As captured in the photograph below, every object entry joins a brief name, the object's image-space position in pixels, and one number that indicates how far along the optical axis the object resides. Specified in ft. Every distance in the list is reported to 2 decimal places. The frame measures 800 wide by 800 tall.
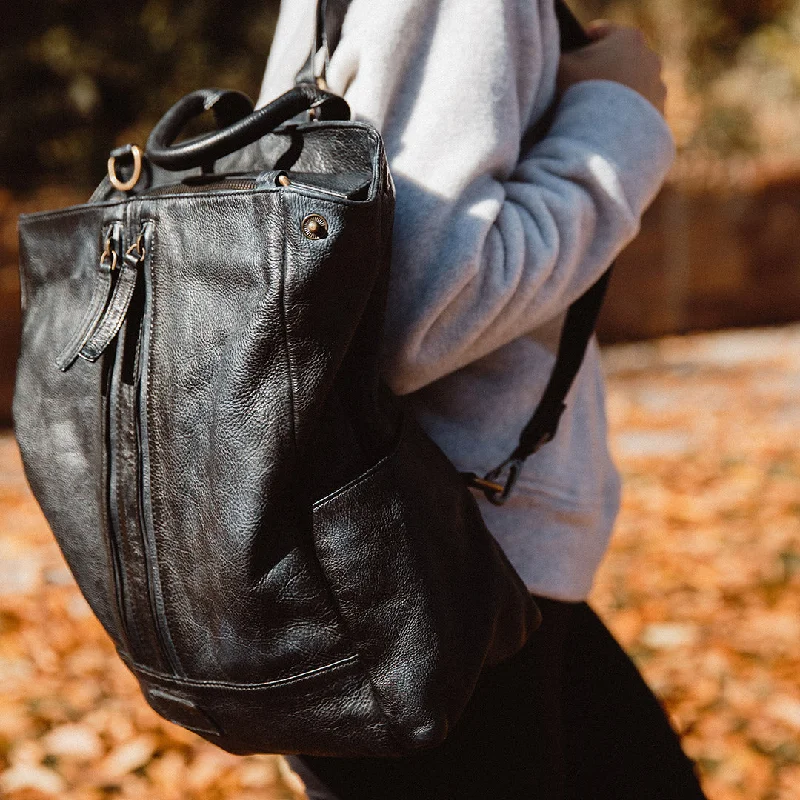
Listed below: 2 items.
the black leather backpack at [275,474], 2.97
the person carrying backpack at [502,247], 3.46
